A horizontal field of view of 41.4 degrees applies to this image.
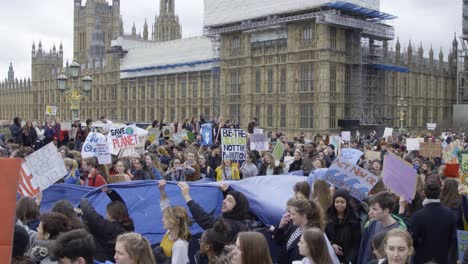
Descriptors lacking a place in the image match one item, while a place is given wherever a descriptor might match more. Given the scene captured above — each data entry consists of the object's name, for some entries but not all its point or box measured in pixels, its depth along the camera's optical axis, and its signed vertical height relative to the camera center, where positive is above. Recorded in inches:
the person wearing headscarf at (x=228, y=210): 248.2 -36.8
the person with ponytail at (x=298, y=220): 222.2 -36.7
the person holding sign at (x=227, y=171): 443.5 -38.2
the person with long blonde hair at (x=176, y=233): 217.3 -40.9
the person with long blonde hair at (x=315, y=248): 178.7 -37.2
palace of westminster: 1529.3 +136.0
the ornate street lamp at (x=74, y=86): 801.6 +43.5
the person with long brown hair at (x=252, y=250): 169.6 -35.9
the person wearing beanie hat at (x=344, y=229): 254.5 -45.4
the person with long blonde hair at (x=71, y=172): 374.0 -32.6
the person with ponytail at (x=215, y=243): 202.8 -41.0
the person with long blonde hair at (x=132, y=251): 169.9 -36.3
